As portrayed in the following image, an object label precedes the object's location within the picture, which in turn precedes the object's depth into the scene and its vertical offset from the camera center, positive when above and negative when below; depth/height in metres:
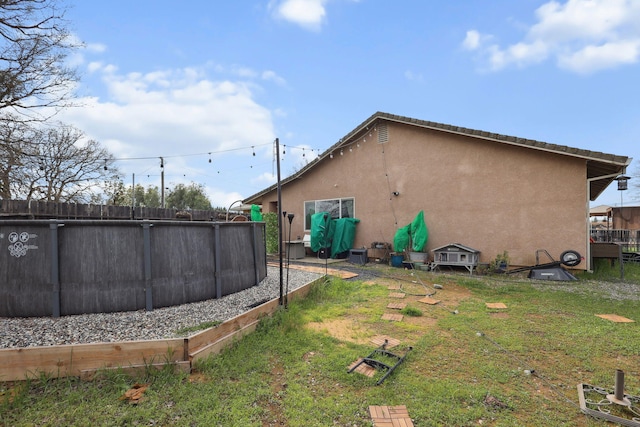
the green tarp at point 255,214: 10.75 -0.01
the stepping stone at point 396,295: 5.64 -1.62
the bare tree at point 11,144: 7.46 +1.97
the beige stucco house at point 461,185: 7.36 +0.75
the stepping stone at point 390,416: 2.06 -1.49
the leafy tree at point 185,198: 30.45 +1.72
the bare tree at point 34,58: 6.96 +4.07
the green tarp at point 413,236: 8.91 -0.79
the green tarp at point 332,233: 10.58 -0.75
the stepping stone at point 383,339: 3.44 -1.56
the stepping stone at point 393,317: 4.35 -1.60
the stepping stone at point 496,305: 4.97 -1.64
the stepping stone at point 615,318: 4.12 -1.60
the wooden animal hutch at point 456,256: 8.02 -1.29
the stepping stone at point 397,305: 4.90 -1.60
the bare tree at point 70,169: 13.77 +2.47
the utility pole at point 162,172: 17.33 +2.62
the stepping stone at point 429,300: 5.20 -1.62
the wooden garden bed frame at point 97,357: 2.59 -1.30
